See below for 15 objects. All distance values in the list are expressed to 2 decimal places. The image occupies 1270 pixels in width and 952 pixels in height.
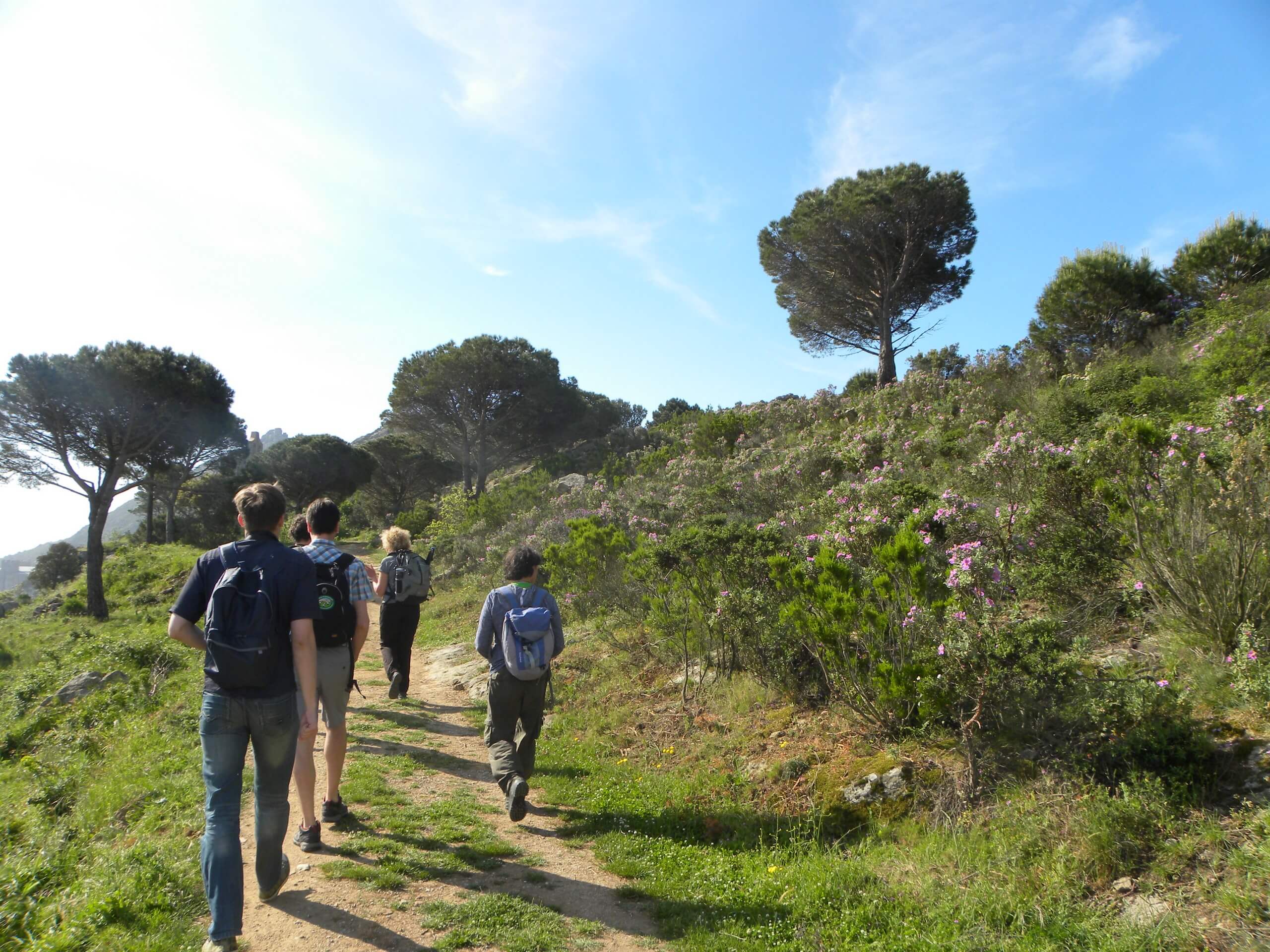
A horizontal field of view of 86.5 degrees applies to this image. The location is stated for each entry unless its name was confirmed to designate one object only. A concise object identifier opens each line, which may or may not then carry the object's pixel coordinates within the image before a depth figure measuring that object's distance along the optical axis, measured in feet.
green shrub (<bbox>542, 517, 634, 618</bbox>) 28.17
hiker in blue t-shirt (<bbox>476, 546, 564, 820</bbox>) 13.66
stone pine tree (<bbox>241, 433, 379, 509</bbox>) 115.34
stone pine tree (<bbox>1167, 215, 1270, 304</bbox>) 45.29
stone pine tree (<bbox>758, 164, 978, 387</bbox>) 61.77
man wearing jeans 8.88
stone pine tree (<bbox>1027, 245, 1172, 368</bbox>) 47.14
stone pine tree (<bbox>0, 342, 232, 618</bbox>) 66.18
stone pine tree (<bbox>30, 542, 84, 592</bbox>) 100.48
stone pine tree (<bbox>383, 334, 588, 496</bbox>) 92.84
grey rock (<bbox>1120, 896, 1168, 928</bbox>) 8.51
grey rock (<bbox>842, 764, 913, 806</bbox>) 13.12
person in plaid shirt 12.78
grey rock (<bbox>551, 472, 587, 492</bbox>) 60.13
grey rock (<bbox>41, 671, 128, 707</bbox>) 30.27
